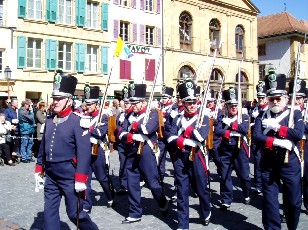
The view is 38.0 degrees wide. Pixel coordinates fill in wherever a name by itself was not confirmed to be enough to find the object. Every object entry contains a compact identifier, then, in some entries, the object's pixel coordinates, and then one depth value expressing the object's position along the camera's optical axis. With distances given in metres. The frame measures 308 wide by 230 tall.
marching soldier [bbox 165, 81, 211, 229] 7.00
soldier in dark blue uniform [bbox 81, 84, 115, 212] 8.05
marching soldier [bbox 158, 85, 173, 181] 10.60
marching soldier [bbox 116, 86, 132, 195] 8.94
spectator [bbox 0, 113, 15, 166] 13.95
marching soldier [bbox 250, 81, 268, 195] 9.70
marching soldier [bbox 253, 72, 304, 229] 6.20
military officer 5.64
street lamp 23.80
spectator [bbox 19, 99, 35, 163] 14.78
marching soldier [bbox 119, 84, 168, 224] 7.62
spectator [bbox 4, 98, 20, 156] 14.63
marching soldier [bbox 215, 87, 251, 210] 8.71
